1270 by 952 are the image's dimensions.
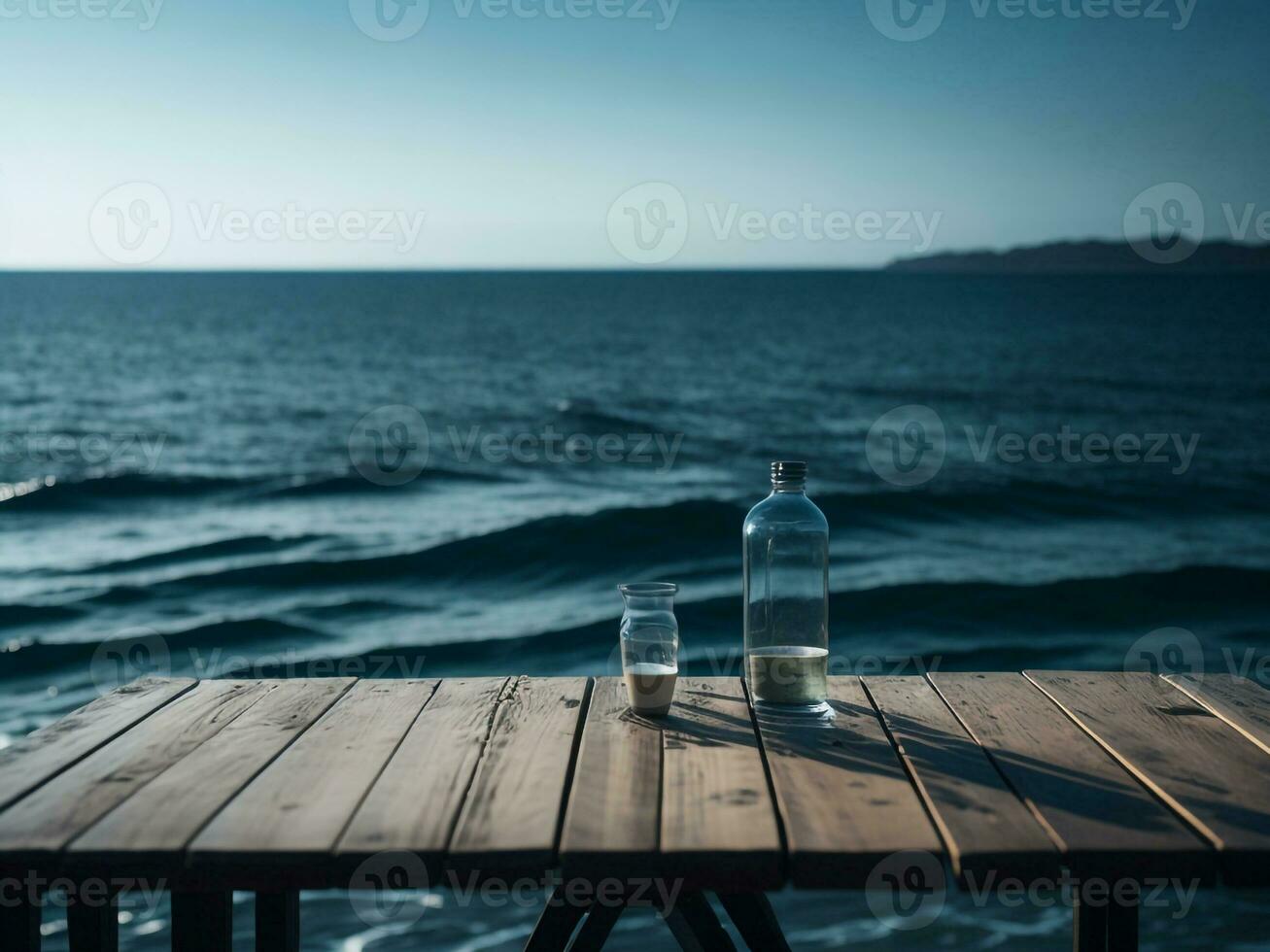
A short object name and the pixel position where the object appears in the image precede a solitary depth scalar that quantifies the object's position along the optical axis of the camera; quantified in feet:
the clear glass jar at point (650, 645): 7.89
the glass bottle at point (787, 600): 8.27
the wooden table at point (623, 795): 5.72
